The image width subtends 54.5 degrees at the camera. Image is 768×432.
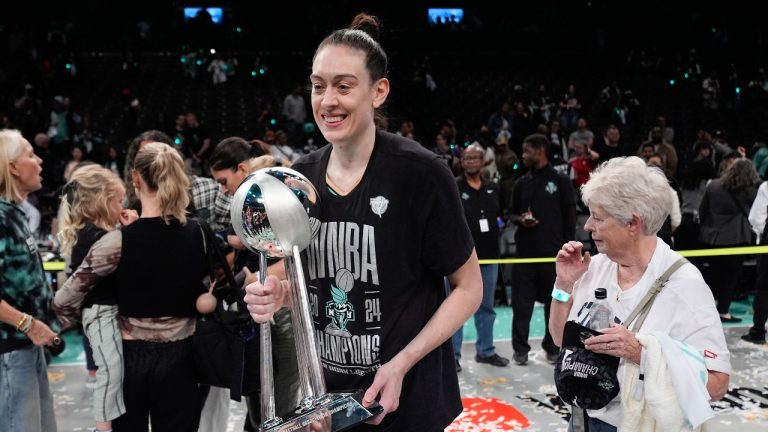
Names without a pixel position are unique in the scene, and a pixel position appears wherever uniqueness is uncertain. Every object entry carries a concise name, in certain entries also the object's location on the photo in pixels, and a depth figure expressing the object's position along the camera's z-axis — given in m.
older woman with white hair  2.28
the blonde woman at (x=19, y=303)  3.22
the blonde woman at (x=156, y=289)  3.26
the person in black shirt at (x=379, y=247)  1.91
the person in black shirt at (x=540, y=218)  6.15
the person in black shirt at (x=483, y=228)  6.01
